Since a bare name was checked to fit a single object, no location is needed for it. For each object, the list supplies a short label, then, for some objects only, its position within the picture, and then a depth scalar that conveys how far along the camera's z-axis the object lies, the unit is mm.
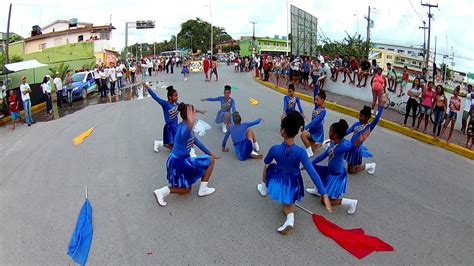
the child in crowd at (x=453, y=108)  10016
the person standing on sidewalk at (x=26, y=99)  12850
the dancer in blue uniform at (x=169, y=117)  7941
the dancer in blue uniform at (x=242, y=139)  7879
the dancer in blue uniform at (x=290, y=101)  9414
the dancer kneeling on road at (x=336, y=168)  5250
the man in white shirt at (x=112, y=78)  20953
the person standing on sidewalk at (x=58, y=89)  17141
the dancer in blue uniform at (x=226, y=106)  9641
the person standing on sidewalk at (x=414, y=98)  11156
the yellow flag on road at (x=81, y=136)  10051
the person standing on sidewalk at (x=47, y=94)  14913
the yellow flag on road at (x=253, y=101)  15000
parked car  18609
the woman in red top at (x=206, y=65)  24609
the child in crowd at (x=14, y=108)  12898
